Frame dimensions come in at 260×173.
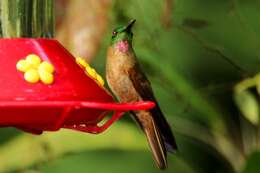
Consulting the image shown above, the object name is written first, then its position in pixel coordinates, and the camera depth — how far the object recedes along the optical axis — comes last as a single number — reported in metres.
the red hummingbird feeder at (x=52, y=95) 2.98
